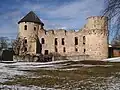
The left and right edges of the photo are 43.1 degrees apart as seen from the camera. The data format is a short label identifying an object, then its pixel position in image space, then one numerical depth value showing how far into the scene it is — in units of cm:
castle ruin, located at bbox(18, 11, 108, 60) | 3265
